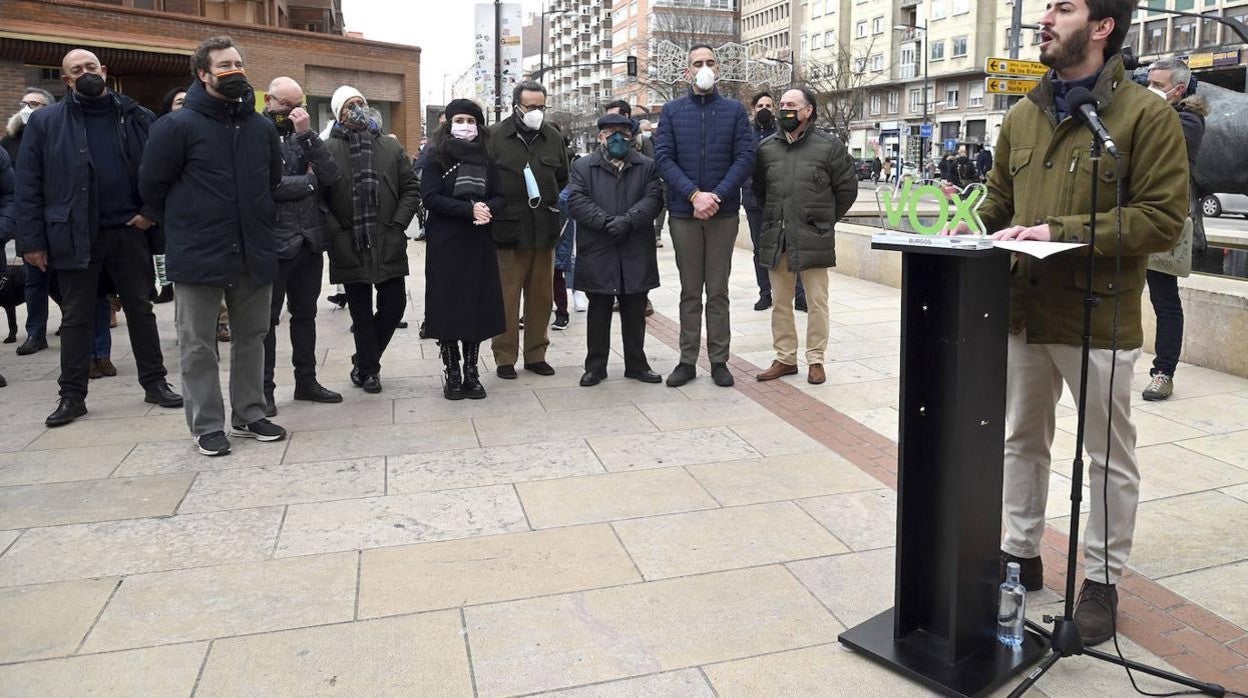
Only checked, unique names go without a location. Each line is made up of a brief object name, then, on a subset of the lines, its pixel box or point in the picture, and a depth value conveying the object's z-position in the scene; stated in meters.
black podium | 2.95
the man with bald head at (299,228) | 6.22
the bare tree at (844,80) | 56.69
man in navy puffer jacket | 6.98
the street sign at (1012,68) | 14.95
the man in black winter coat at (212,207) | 5.25
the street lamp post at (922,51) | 64.73
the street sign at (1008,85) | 15.11
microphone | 2.77
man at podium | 3.02
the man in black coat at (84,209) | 6.01
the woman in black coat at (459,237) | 6.64
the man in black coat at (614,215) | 7.10
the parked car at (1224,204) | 21.76
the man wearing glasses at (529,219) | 7.30
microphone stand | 2.81
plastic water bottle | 3.12
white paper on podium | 2.72
